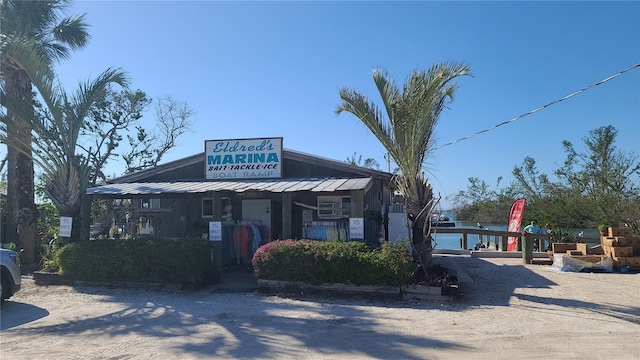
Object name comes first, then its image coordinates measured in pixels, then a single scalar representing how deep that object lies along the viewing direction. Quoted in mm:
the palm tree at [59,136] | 10688
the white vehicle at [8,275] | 8039
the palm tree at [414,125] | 9312
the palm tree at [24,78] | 13156
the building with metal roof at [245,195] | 11820
